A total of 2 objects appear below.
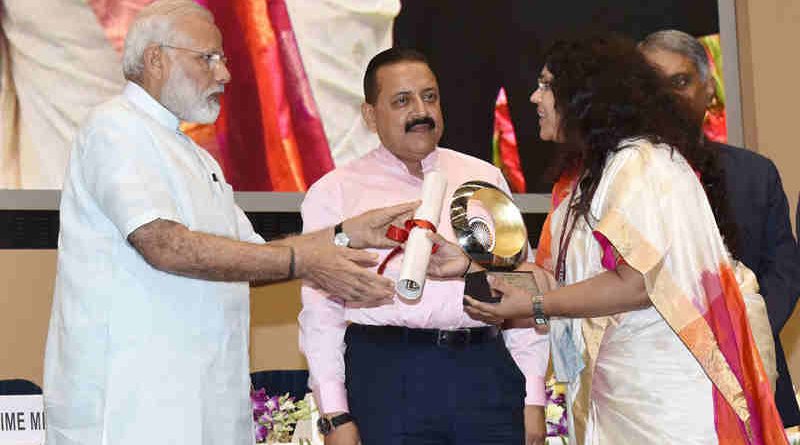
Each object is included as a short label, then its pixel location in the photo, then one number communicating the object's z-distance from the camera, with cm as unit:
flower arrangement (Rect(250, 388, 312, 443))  357
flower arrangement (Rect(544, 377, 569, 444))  360
